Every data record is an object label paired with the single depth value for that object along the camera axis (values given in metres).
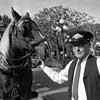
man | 1.86
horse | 2.51
